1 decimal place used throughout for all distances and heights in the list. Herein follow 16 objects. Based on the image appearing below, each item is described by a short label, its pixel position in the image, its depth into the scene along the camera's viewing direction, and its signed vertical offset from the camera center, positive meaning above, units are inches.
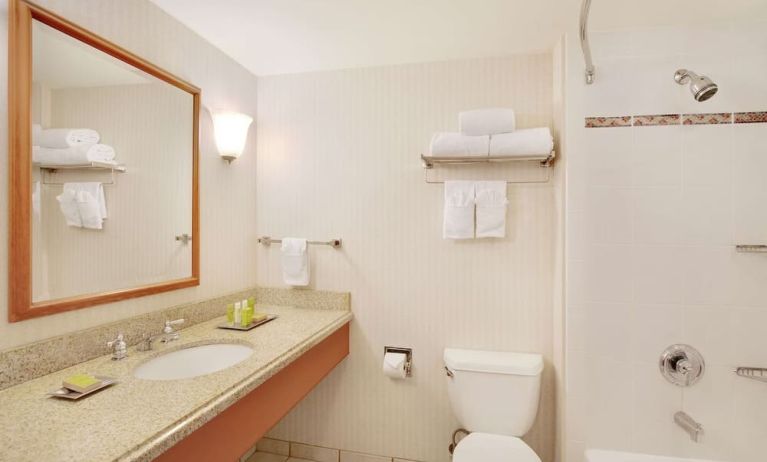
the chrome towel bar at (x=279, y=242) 83.8 -3.3
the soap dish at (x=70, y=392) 40.1 -18.4
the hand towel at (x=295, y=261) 83.0 -7.6
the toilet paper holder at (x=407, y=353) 79.9 -27.7
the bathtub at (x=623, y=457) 63.6 -40.0
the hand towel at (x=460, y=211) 74.2 +3.4
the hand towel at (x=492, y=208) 73.5 +4.0
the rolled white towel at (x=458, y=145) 70.7 +16.1
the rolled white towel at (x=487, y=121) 69.1 +20.2
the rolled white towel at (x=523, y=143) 68.3 +16.0
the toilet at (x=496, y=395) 67.7 -31.3
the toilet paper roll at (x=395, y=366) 76.7 -28.9
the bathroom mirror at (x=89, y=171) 43.8 +8.1
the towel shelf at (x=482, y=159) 70.4 +13.7
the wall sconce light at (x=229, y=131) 74.9 +19.9
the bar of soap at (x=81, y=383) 40.9 -17.7
